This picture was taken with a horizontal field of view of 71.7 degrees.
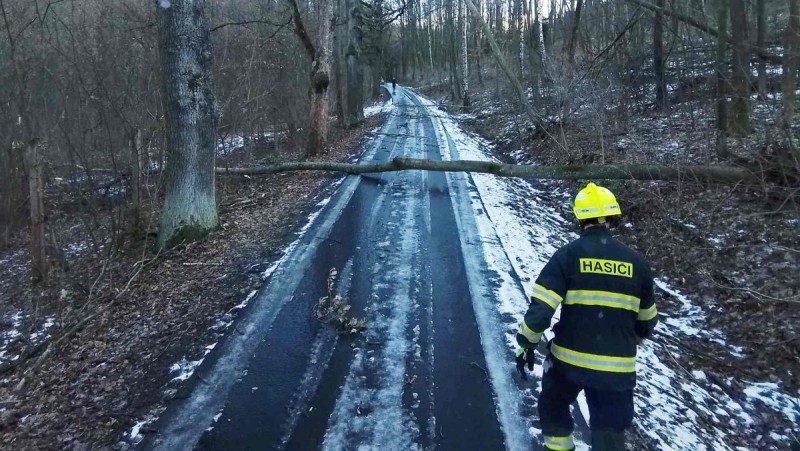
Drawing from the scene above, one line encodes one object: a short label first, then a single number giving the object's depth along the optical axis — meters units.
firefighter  3.40
